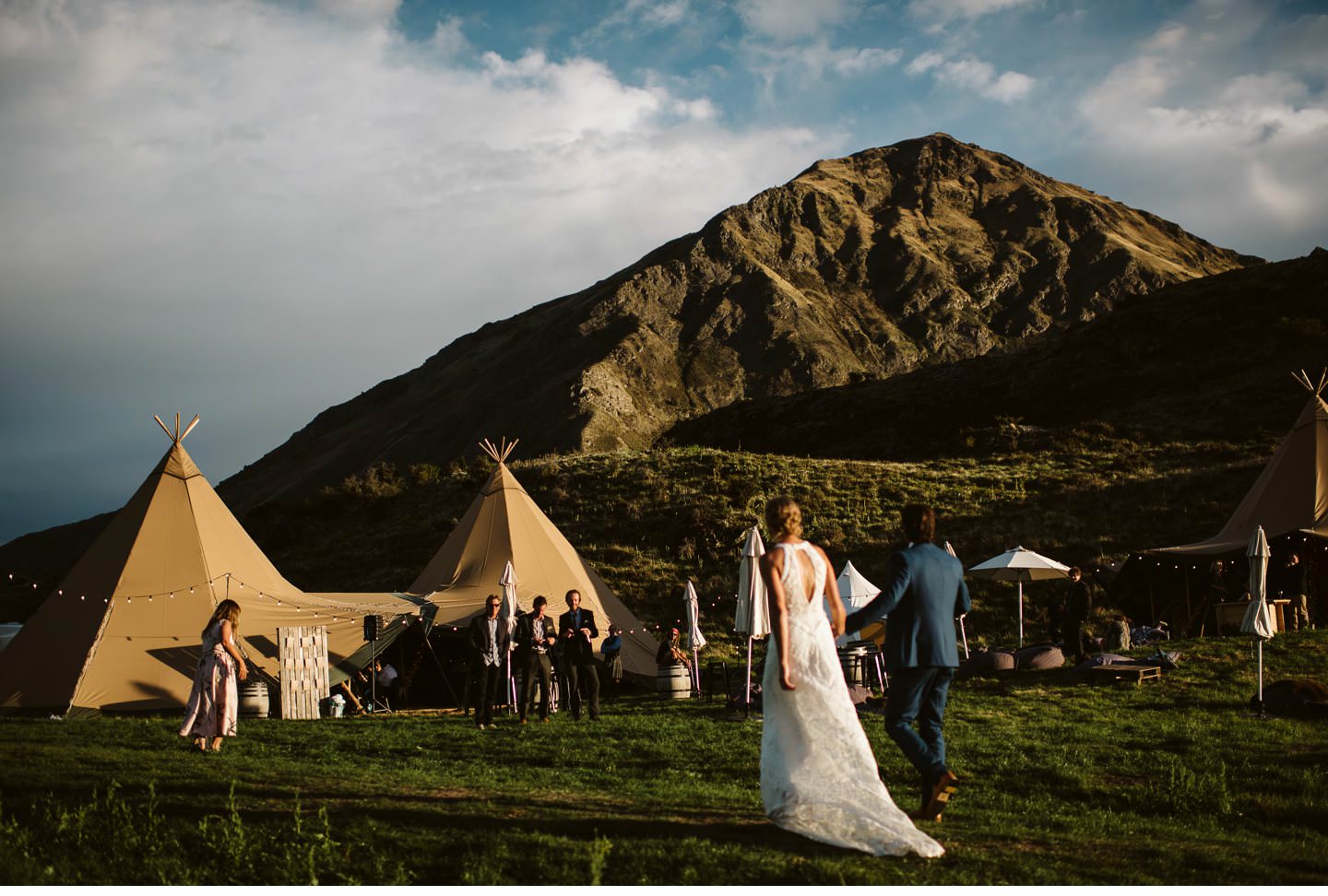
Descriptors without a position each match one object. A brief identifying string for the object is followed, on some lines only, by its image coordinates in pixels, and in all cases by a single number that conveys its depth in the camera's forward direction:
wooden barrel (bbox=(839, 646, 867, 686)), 16.52
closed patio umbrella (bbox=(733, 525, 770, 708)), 11.64
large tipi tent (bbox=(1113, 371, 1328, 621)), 21.92
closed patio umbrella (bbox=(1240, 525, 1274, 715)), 13.66
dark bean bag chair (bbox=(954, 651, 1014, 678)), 17.42
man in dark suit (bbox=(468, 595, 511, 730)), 13.49
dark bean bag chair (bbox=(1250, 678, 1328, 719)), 13.22
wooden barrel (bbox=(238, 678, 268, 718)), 15.35
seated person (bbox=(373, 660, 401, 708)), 18.20
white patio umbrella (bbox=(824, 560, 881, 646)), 19.25
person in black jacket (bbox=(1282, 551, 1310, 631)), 20.19
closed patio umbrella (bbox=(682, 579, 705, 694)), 17.58
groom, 6.65
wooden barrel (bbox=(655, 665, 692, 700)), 17.25
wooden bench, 16.09
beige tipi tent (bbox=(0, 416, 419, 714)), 16.09
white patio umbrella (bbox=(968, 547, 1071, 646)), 21.30
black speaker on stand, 17.45
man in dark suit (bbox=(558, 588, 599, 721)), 13.84
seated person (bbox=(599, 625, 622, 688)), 17.83
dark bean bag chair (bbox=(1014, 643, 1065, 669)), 17.53
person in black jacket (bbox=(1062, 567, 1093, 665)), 17.83
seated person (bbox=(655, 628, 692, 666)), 17.69
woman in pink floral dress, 11.01
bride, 6.00
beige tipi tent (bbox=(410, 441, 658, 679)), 20.06
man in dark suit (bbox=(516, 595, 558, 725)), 13.47
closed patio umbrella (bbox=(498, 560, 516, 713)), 14.60
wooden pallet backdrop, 16.00
